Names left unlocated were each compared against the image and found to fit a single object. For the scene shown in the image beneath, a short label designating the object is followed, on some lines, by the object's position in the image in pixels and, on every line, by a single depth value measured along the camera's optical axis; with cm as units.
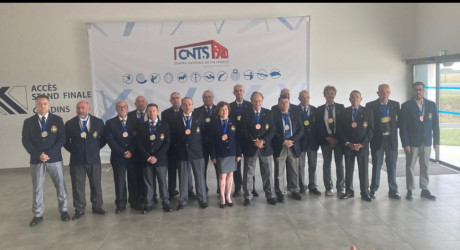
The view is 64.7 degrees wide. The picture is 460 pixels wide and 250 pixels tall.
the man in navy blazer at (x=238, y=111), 500
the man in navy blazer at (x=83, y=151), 432
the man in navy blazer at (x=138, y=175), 457
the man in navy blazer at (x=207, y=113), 470
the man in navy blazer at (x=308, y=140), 499
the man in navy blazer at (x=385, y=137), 469
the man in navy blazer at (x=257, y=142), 462
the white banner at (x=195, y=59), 704
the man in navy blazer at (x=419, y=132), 471
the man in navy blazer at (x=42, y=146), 414
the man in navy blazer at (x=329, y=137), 488
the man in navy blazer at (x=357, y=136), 467
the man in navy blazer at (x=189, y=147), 450
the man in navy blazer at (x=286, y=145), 477
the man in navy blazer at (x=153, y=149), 443
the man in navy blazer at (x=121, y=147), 443
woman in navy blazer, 454
